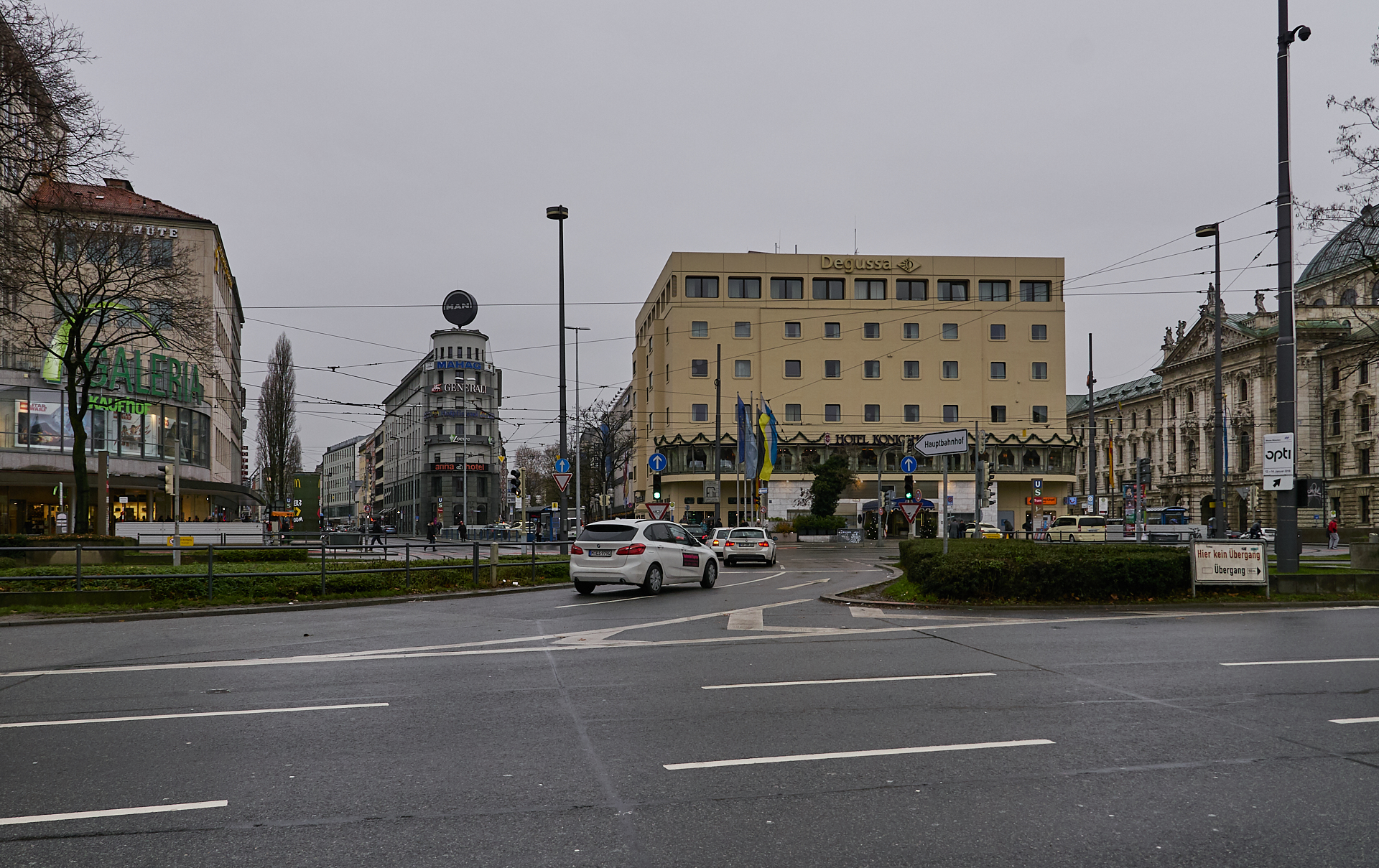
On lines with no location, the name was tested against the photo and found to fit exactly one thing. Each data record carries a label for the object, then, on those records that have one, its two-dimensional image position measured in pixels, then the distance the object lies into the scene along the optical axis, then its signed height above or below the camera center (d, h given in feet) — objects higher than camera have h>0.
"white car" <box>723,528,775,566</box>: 120.16 -7.89
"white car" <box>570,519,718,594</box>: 68.95 -5.14
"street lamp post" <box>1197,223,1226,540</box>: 109.40 +1.14
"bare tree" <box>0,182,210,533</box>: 89.56 +18.70
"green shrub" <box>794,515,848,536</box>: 200.13 -9.33
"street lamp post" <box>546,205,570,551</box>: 100.07 +23.93
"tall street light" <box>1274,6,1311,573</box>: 64.49 +7.46
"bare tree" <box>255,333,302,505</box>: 245.45 +13.52
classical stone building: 272.31 +17.60
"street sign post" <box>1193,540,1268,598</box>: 59.98 -5.09
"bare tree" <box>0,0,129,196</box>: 70.28 +24.94
